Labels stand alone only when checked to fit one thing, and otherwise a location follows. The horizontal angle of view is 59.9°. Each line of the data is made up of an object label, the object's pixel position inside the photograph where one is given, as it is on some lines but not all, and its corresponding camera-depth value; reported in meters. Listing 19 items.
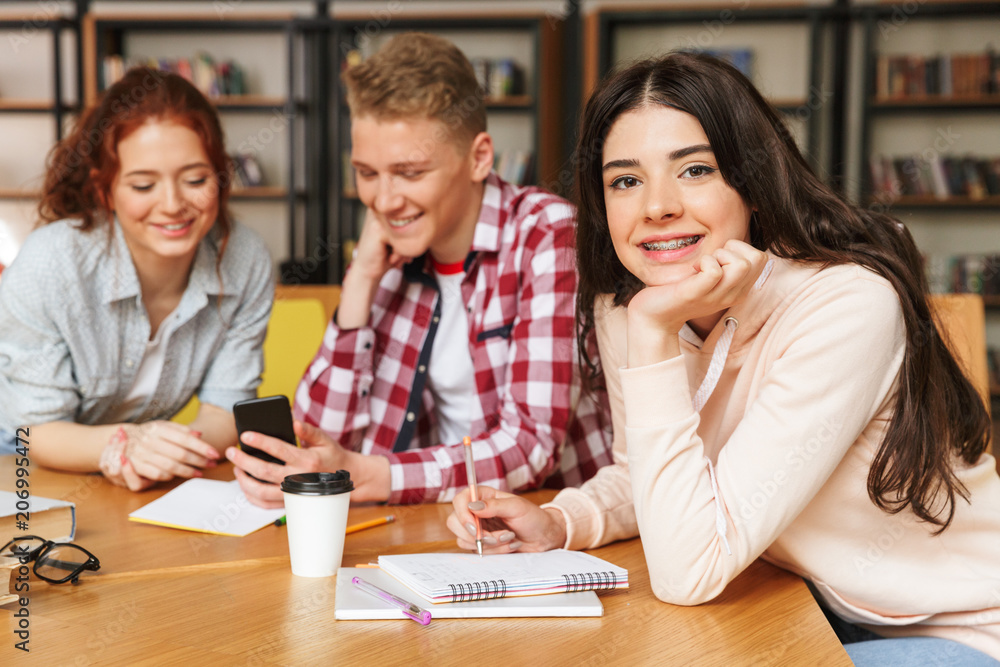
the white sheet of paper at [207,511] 1.16
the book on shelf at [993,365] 4.56
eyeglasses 0.95
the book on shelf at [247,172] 5.05
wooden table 0.78
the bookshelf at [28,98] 5.02
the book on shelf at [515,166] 4.73
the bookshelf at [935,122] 4.46
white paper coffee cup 0.96
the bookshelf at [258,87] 4.89
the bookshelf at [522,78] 4.68
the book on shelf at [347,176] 4.86
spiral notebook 0.89
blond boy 1.46
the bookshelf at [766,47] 4.55
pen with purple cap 0.85
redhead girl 1.53
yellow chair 2.09
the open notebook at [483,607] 0.86
